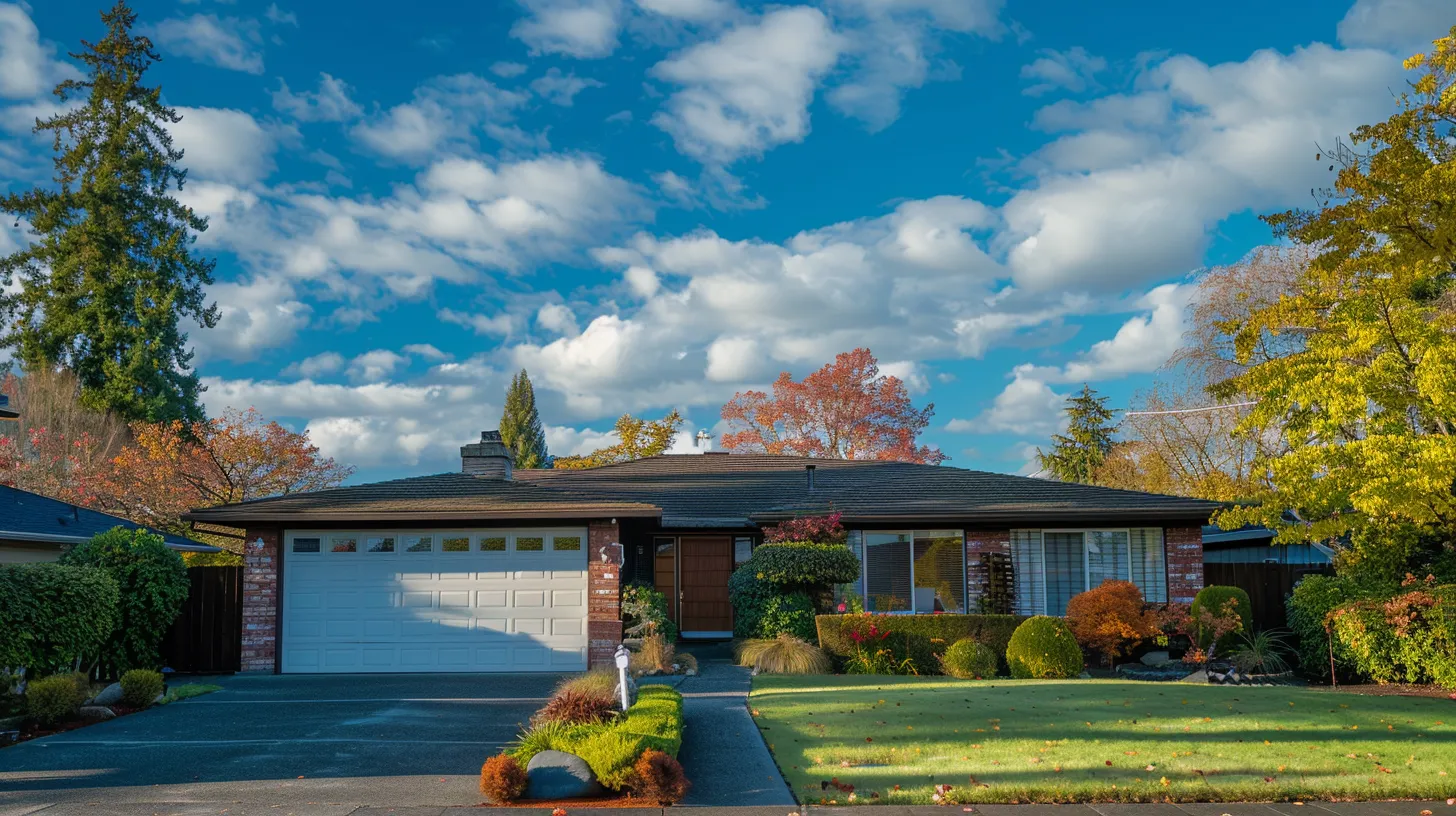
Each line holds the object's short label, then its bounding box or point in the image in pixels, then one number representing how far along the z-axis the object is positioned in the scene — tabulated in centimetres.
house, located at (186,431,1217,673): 1599
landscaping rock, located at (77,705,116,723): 1148
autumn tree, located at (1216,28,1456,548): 1219
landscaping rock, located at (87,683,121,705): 1214
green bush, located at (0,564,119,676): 1144
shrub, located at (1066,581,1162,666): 1527
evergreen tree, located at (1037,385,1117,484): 3953
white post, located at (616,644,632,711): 891
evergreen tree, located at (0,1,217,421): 3753
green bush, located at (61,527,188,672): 1389
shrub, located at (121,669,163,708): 1211
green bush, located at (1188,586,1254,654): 1597
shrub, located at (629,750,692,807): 749
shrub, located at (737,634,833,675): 1502
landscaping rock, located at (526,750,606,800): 773
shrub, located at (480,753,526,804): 754
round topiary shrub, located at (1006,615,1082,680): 1452
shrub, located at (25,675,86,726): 1085
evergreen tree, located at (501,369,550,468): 5853
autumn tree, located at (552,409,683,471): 3959
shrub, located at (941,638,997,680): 1477
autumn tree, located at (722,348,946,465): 3769
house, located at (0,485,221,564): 1445
